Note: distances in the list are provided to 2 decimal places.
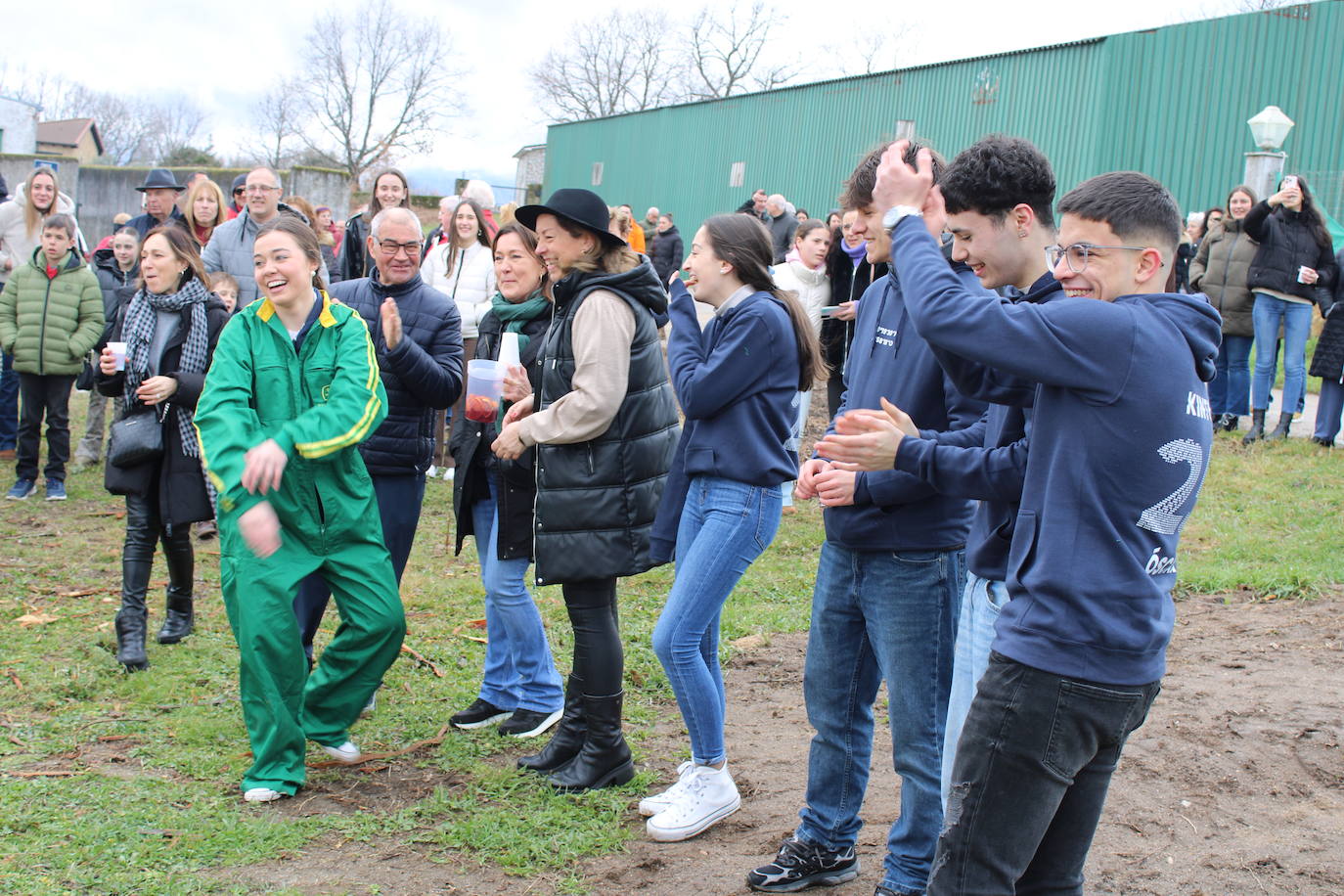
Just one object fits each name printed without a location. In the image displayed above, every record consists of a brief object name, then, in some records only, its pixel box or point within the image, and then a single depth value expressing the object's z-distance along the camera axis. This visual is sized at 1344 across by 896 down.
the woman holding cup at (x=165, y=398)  5.59
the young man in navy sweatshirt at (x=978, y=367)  2.77
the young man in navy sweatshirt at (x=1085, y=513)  2.35
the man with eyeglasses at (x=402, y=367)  4.86
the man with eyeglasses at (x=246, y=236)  7.61
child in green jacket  8.87
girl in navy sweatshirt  3.89
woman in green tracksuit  4.10
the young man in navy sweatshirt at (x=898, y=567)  3.24
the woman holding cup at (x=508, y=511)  4.56
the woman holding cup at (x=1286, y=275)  10.71
